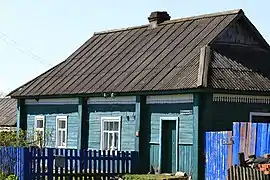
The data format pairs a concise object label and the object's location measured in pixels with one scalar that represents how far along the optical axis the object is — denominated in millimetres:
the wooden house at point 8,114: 41884
